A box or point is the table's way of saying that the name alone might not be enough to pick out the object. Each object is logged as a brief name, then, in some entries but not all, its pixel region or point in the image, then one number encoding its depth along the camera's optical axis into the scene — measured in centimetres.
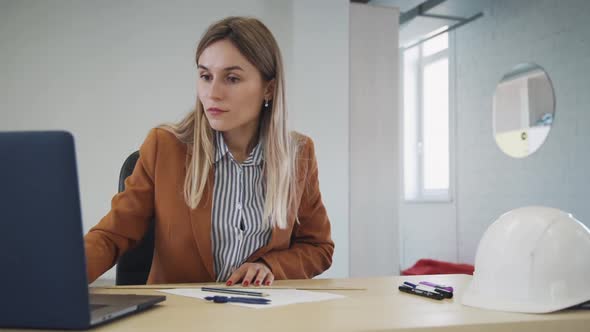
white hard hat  88
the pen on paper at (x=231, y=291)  102
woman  138
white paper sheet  92
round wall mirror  400
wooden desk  74
